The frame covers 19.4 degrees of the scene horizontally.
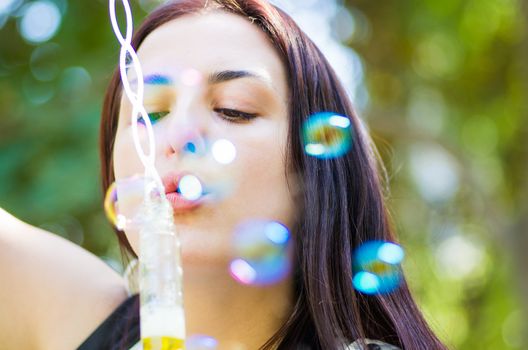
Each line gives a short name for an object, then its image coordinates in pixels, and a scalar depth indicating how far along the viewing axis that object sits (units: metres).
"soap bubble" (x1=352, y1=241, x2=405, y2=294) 1.00
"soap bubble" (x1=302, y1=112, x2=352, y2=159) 1.00
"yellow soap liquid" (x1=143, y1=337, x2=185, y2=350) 0.75
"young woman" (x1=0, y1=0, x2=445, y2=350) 0.95
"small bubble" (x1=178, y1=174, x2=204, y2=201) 0.93
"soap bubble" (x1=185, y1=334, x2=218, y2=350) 0.99
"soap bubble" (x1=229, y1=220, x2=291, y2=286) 0.96
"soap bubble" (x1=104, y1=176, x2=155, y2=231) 0.95
